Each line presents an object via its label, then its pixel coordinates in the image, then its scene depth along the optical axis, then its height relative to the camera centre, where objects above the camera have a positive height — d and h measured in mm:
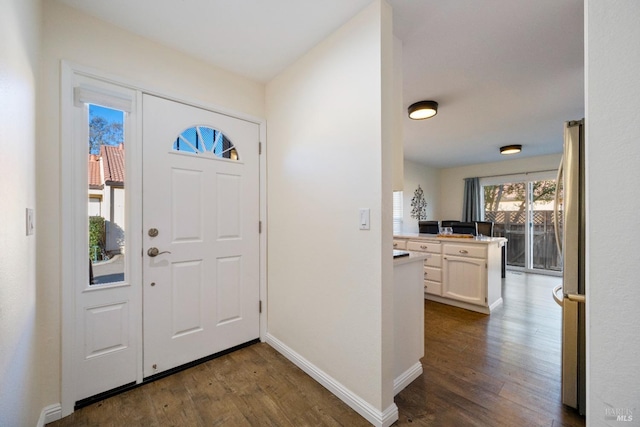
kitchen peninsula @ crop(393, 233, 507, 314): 3127 -766
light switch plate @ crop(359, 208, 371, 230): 1522 -34
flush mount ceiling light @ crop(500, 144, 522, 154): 4531 +1144
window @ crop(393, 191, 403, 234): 5527 -14
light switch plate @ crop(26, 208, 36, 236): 1232 -46
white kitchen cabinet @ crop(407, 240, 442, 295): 3529 -763
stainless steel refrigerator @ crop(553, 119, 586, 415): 1551 -364
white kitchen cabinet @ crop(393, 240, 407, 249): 3986 -505
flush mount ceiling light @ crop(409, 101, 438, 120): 2809 +1156
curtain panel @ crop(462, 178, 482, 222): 6098 +296
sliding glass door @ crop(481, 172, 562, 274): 5379 -124
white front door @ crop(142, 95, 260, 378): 1854 -166
